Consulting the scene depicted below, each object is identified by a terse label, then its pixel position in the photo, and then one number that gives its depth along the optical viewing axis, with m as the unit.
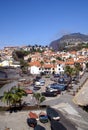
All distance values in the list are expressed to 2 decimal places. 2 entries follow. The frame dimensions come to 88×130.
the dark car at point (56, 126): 14.74
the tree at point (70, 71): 31.51
